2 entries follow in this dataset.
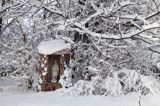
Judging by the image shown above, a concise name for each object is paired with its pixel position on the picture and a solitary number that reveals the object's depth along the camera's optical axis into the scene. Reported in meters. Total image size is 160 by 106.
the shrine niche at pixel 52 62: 10.81
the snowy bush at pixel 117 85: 9.40
